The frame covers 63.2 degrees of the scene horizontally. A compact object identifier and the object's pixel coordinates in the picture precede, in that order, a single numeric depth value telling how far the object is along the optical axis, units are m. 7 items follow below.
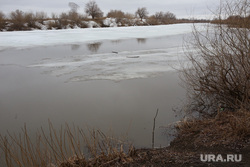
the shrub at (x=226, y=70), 3.68
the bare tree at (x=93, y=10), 39.41
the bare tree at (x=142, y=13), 44.81
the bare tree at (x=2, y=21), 25.87
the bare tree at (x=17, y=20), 26.85
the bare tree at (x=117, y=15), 35.55
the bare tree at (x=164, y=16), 40.36
